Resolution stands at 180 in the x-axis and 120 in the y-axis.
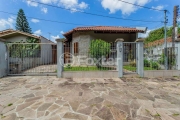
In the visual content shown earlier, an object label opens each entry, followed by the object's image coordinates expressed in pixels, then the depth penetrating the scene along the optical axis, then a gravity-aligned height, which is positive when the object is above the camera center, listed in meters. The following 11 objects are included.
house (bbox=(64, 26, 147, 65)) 11.21 +2.72
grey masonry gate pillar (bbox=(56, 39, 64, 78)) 6.25 +0.10
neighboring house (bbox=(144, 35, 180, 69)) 7.18 +0.48
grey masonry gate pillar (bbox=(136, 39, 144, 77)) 6.44 +0.10
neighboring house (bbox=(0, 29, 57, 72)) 8.29 +0.67
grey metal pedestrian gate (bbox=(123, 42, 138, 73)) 7.34 +0.05
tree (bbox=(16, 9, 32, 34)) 30.34 +10.69
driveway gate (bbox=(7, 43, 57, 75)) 7.12 -0.03
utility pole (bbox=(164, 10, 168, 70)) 7.15 +1.96
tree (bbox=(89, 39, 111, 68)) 7.52 +0.64
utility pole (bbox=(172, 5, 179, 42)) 10.08 +4.16
